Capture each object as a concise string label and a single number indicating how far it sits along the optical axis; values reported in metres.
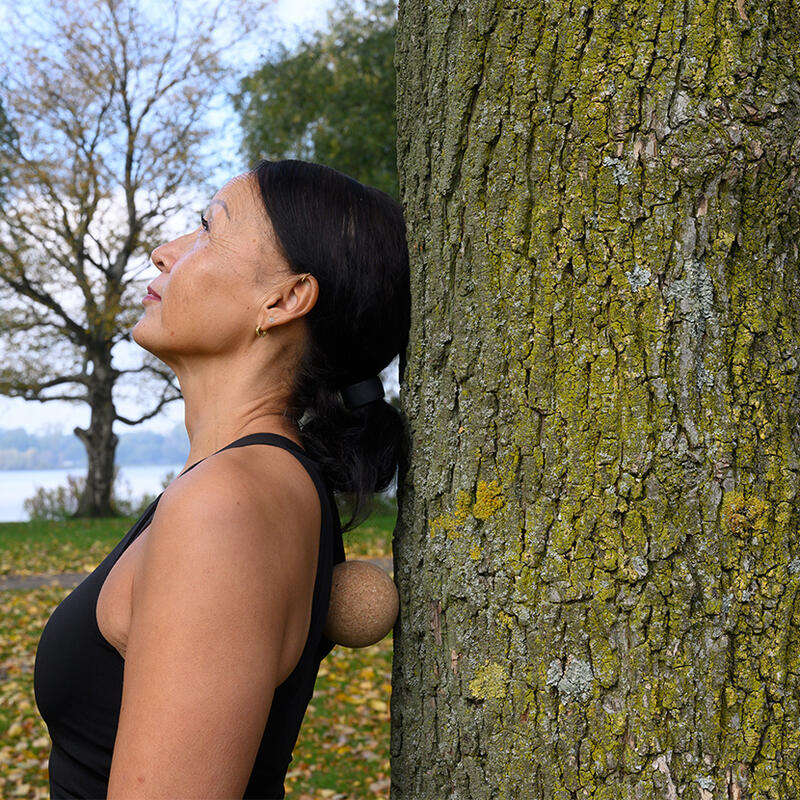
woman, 1.27
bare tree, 19.36
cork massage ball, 1.66
